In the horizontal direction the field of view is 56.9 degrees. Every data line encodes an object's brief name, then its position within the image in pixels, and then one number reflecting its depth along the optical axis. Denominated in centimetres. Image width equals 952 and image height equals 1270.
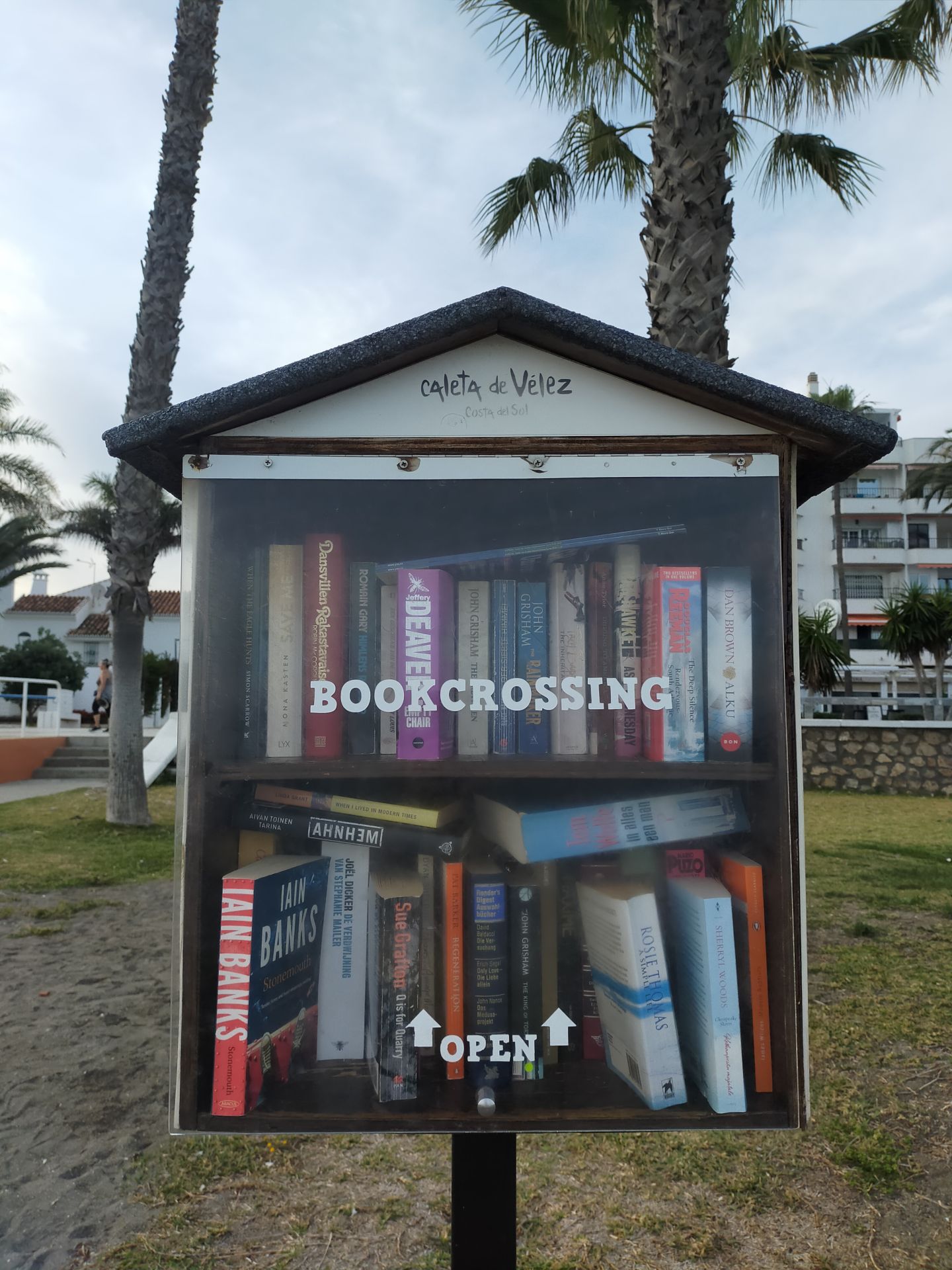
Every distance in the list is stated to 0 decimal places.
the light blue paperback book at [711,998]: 143
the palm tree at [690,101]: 418
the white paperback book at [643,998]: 145
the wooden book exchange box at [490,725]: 143
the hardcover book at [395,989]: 147
